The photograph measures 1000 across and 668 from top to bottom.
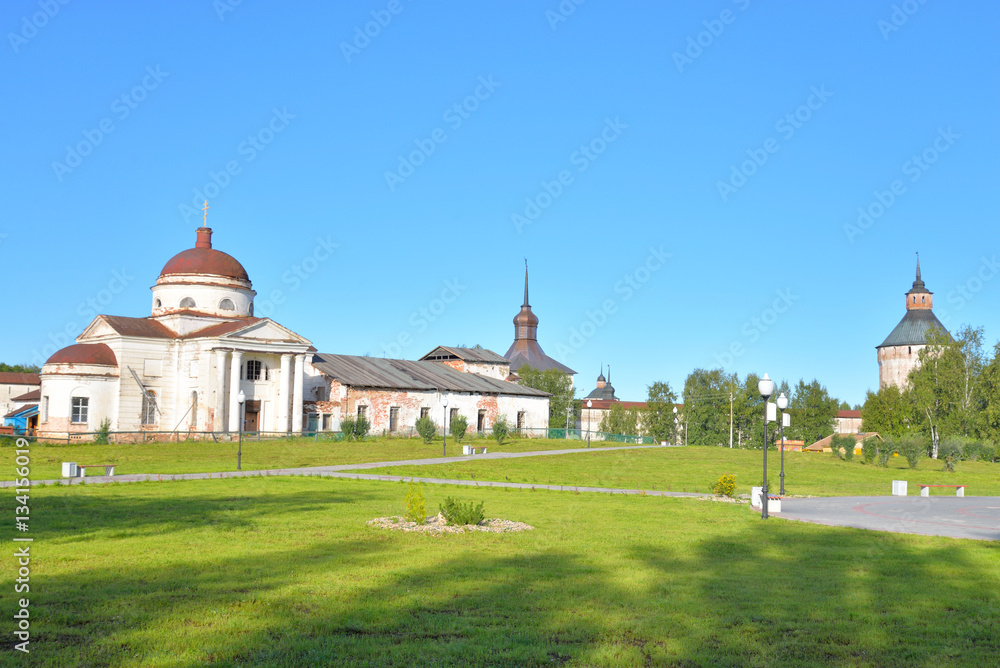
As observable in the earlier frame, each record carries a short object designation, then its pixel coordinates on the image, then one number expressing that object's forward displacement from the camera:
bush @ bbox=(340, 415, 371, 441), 48.69
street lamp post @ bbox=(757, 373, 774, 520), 19.23
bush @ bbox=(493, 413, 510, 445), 51.19
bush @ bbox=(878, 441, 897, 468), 48.69
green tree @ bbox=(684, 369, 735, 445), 83.38
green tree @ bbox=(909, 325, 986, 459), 72.81
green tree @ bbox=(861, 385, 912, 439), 81.19
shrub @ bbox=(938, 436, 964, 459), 50.22
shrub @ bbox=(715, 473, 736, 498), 24.20
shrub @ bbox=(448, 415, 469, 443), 50.03
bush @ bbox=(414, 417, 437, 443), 49.53
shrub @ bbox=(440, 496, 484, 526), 15.56
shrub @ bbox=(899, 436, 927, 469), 47.78
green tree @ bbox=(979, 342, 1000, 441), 66.06
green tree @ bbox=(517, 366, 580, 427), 95.00
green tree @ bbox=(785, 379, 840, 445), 100.69
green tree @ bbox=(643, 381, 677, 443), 86.25
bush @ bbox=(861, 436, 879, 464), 48.81
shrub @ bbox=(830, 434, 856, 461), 54.14
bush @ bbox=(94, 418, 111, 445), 42.84
